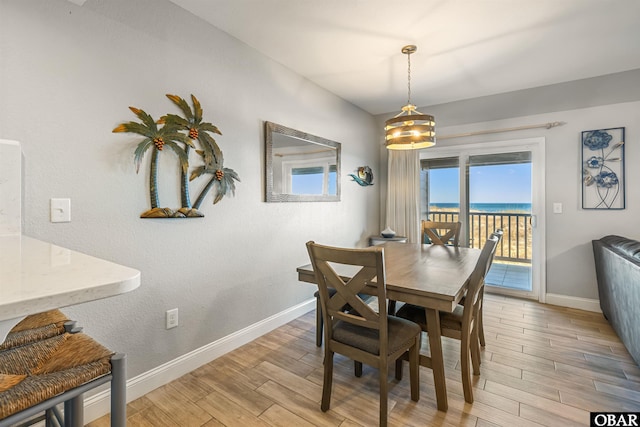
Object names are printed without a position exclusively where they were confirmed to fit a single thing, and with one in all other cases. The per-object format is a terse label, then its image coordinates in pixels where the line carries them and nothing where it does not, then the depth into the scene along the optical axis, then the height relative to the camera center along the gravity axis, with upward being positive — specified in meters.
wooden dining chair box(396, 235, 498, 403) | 1.67 -0.64
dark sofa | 1.95 -0.56
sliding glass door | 3.55 +0.15
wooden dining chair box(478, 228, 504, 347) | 2.26 -0.94
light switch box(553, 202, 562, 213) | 3.35 +0.04
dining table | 1.49 -0.39
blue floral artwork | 3.06 +0.43
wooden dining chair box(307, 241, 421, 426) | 1.45 -0.63
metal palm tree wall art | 1.83 +0.41
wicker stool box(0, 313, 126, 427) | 0.67 -0.40
